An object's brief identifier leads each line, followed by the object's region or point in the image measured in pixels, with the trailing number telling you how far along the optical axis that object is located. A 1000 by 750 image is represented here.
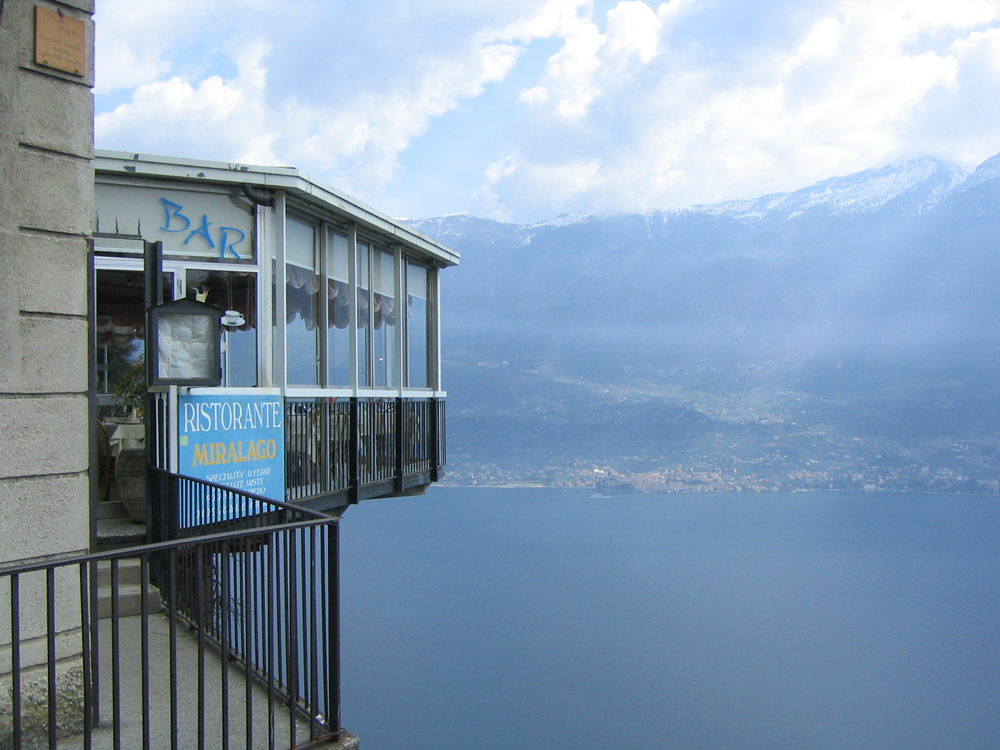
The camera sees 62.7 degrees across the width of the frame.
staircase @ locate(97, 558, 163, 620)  5.54
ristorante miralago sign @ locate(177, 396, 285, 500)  6.73
